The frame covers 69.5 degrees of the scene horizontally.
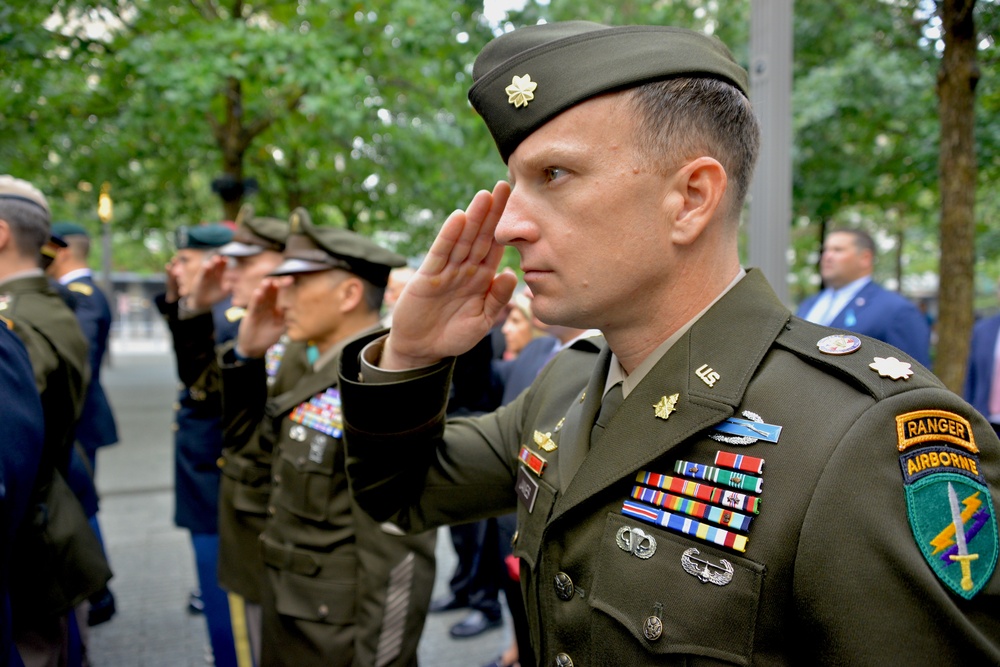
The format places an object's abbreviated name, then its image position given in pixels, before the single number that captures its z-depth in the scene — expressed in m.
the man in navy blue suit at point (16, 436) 1.97
